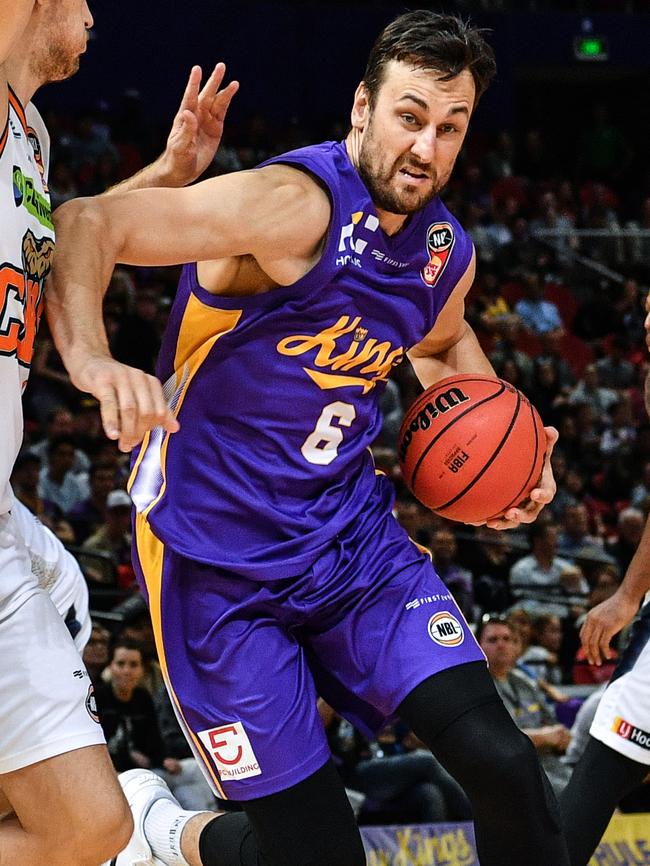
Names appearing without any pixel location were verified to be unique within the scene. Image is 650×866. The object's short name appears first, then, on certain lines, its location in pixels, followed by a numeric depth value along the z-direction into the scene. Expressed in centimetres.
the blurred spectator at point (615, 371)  1332
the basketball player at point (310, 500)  324
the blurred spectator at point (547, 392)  1201
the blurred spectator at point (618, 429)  1211
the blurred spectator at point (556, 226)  1543
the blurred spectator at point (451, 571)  819
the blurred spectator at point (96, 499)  851
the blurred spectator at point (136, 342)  1012
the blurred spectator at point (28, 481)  797
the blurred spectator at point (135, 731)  618
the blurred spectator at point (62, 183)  1209
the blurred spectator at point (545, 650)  784
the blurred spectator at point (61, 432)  901
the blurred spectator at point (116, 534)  800
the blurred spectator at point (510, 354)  1214
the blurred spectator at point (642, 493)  1116
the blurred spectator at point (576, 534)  1001
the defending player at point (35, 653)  286
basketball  356
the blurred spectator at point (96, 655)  657
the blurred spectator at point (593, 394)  1264
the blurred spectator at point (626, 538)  1005
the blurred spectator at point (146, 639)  659
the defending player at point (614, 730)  407
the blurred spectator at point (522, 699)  679
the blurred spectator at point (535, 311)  1365
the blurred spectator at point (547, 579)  871
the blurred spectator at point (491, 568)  838
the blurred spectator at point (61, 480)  871
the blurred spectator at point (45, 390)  962
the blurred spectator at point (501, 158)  1642
